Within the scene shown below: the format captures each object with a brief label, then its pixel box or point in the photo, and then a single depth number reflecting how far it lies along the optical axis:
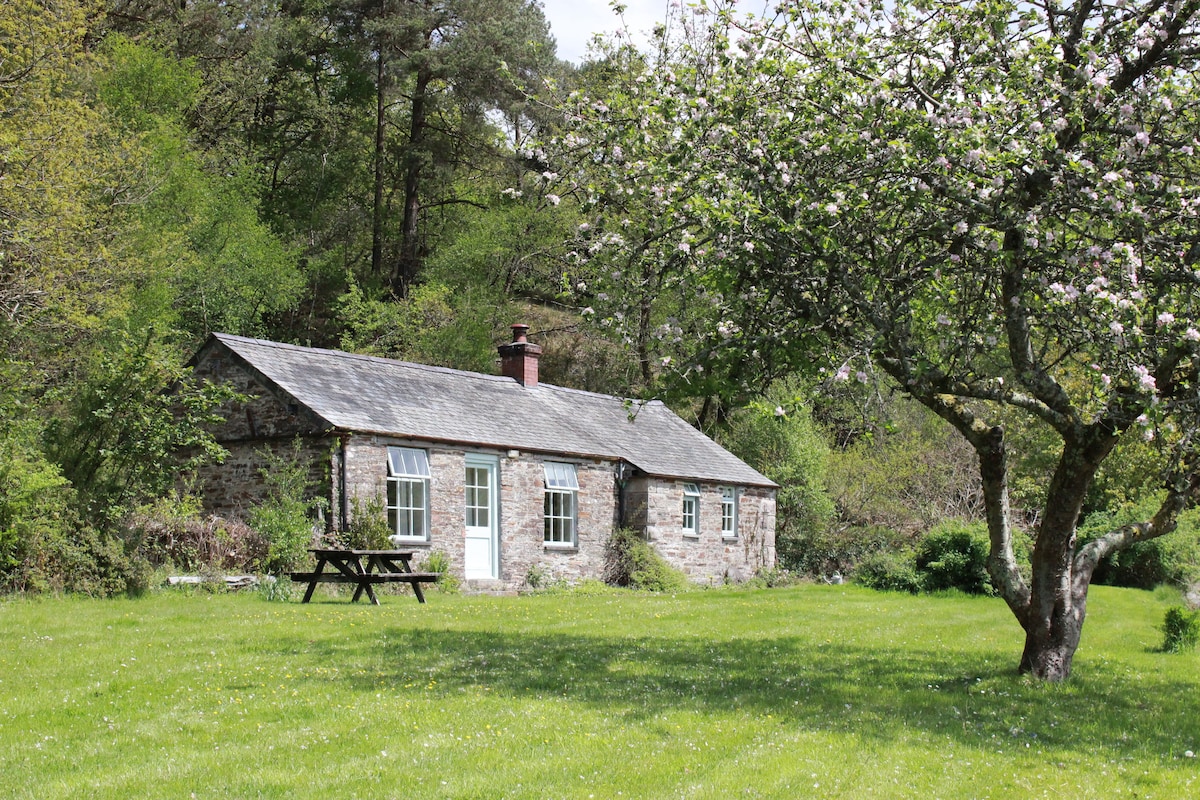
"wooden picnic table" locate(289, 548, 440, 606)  16.12
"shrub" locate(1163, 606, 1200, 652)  13.43
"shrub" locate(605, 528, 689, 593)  24.30
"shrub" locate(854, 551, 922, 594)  23.59
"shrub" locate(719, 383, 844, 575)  30.19
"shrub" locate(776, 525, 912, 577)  29.81
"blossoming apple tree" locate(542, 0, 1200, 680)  8.51
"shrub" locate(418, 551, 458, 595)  20.16
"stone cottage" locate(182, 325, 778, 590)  20.12
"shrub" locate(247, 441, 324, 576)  18.50
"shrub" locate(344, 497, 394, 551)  19.22
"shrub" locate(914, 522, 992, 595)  22.64
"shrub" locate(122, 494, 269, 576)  17.84
